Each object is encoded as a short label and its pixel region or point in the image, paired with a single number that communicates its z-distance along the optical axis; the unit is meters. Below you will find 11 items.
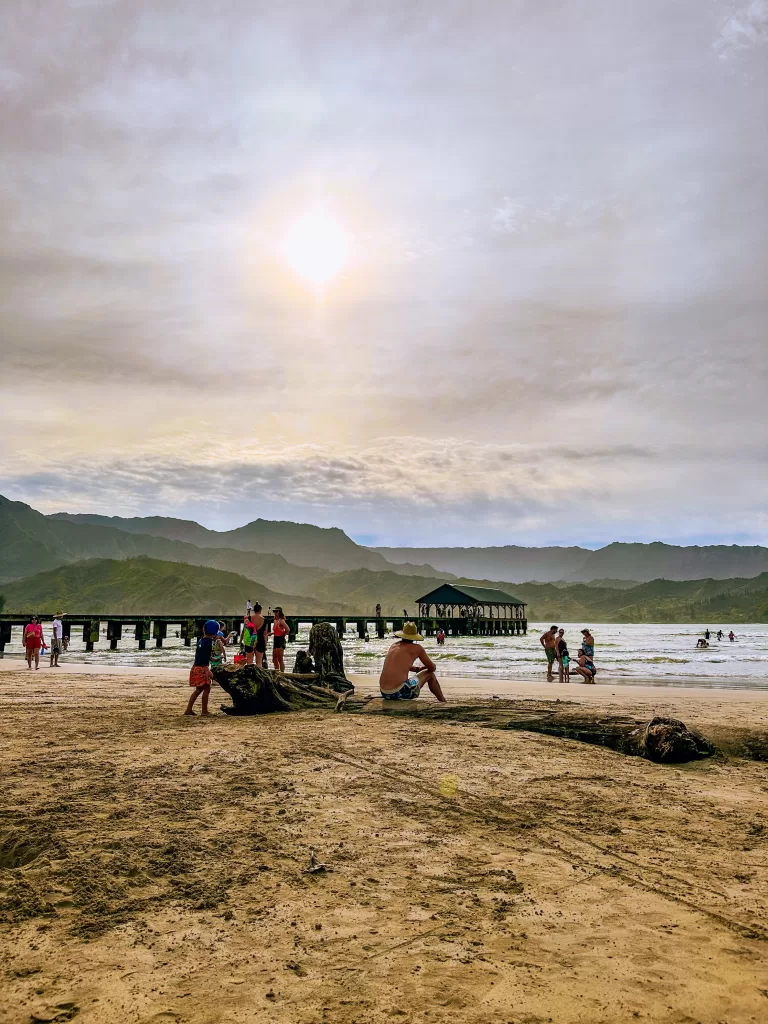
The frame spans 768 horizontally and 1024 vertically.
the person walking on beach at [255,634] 15.23
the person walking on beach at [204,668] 10.41
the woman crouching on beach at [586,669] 18.20
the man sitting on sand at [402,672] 10.51
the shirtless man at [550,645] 19.42
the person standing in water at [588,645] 18.95
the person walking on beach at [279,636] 16.59
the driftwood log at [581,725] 7.06
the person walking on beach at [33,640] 20.97
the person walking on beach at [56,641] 22.44
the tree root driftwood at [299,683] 10.52
